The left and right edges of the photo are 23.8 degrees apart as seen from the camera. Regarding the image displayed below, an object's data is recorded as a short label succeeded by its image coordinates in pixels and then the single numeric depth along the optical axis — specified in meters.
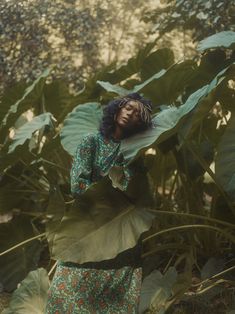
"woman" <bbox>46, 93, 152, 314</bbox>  1.93
